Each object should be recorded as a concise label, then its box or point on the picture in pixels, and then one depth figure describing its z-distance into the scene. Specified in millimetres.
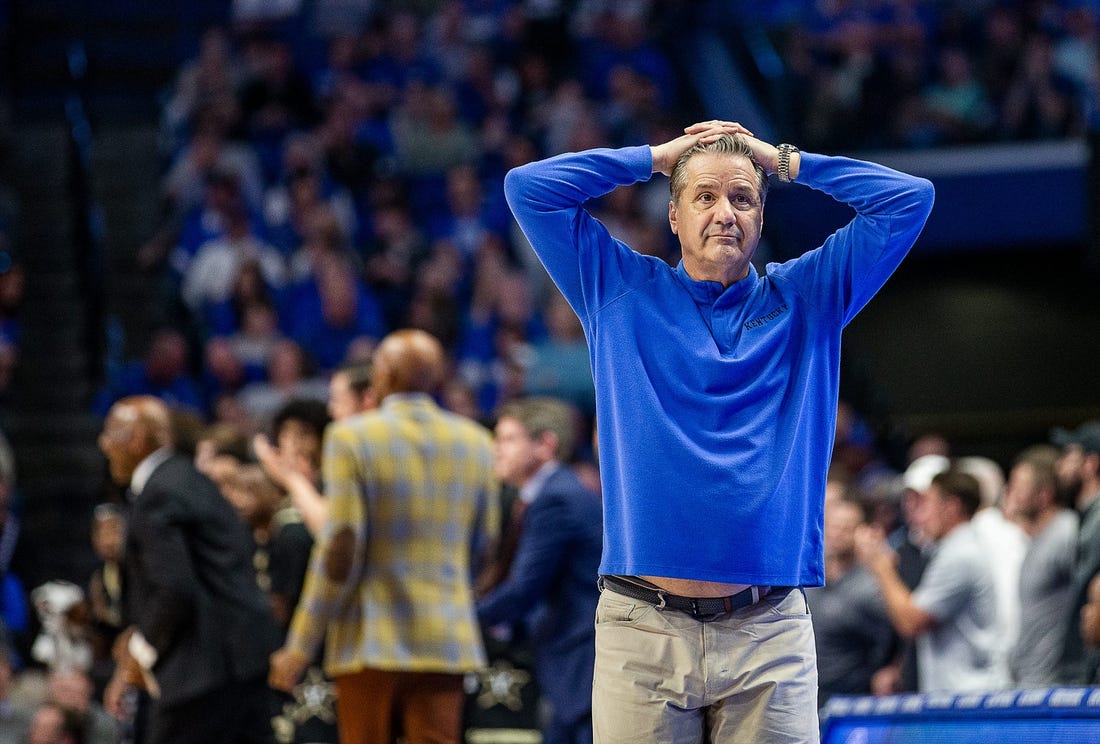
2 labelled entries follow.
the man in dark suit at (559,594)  11852
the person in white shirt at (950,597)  13898
